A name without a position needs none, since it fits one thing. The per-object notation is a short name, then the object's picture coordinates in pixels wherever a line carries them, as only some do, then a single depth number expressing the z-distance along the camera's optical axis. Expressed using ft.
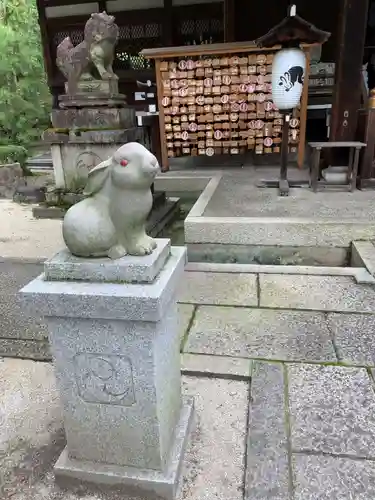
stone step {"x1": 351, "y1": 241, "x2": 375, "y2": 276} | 13.91
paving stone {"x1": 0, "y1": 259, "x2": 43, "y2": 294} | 14.44
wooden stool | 20.57
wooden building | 31.76
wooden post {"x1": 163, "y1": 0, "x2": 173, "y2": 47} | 32.78
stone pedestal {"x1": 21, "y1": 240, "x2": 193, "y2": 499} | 5.81
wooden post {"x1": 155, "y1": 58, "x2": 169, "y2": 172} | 26.43
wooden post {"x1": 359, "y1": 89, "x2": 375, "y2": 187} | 20.89
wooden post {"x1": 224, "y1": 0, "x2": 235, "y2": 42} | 30.78
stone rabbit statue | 5.85
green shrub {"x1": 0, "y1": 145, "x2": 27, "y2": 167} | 30.91
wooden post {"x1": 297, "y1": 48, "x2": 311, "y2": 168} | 24.63
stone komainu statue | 20.48
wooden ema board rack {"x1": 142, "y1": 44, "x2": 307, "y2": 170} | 25.67
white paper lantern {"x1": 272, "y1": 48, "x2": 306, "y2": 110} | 20.13
